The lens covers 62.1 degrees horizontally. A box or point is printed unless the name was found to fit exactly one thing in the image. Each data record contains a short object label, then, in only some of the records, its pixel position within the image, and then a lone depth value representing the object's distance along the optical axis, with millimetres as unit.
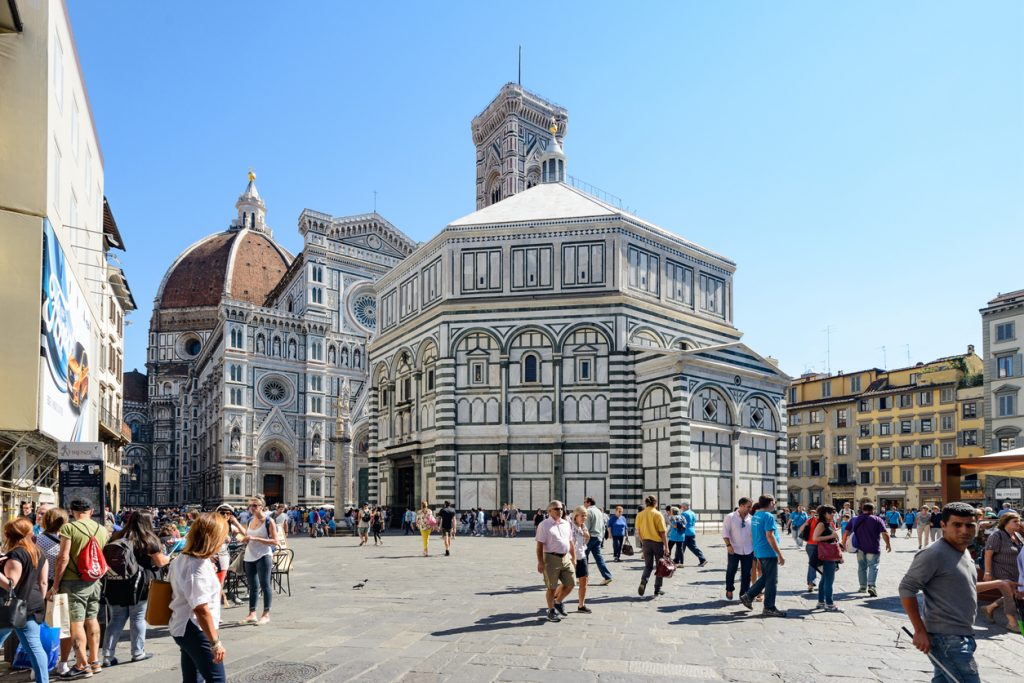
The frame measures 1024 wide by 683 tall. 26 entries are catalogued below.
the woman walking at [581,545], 12352
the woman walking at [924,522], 25578
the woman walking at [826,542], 12703
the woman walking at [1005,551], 10602
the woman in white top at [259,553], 11391
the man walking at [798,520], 26203
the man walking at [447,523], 23969
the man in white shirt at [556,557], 11445
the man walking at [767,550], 11820
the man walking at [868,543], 14125
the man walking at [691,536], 19750
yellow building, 55344
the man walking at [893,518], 36975
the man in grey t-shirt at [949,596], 5480
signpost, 14023
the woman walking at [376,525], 29594
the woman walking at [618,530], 21094
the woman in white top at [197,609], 5930
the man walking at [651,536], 13766
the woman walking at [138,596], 8922
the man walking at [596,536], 15836
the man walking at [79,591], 8180
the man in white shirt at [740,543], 12688
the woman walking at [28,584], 7352
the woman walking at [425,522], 23766
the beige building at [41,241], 15938
